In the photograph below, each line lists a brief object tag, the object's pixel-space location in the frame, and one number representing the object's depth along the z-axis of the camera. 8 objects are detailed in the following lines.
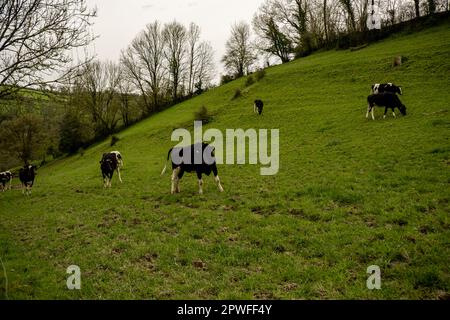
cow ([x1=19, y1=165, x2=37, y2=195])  21.64
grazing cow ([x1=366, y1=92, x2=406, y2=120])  21.33
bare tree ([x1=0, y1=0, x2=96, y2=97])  9.24
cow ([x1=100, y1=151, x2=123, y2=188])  18.92
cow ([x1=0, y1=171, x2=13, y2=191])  28.14
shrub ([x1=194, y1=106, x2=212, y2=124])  35.34
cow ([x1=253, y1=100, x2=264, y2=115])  32.06
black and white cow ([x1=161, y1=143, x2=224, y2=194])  13.91
